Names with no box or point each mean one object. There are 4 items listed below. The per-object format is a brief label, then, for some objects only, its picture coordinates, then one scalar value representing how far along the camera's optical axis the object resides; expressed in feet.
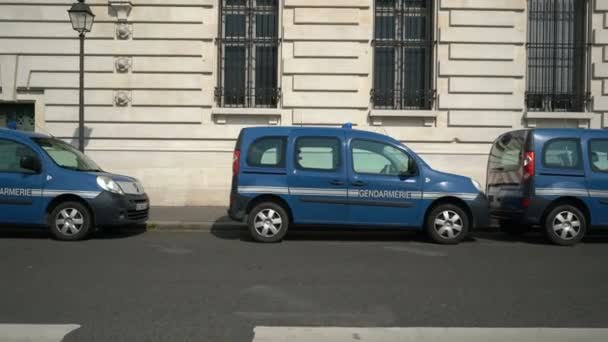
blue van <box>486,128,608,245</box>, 30.45
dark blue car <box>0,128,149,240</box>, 30.22
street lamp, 38.29
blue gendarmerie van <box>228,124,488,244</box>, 30.01
